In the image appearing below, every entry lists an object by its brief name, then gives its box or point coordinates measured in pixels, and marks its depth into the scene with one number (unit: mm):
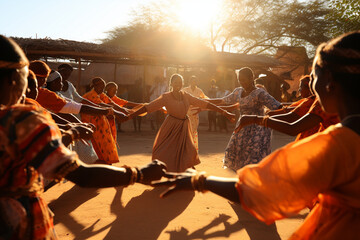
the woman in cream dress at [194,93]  9955
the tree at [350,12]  16219
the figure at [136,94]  17422
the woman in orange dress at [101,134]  7262
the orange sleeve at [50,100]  4920
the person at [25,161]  1551
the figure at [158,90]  16500
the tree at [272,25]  29516
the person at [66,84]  7199
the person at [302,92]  4973
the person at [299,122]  3172
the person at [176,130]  6839
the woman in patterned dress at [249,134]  5918
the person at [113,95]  7969
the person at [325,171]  1440
